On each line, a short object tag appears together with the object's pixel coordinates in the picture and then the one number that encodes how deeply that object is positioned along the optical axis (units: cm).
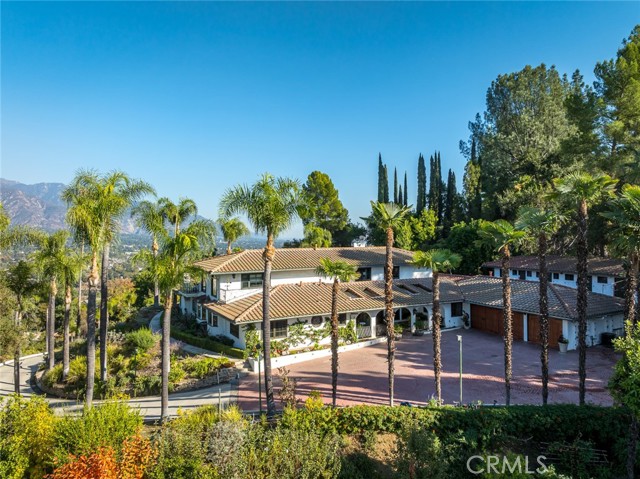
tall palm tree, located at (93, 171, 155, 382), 1590
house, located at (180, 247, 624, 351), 2506
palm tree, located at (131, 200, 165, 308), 1902
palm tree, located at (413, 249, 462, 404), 1558
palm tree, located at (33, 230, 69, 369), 2109
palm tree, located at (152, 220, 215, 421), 1459
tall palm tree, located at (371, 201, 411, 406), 1592
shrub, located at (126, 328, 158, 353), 2384
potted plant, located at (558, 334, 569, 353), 2388
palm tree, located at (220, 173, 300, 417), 1517
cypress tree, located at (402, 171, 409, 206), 7538
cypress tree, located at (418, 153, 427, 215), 6856
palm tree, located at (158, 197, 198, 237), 3384
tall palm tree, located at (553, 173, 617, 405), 1409
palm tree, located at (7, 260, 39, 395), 2106
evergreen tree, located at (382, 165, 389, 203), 7406
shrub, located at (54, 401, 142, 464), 975
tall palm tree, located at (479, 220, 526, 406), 1521
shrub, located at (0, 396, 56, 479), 946
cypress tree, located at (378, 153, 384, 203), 7406
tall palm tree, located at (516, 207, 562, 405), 1478
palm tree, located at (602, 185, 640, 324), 1359
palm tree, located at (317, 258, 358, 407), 1591
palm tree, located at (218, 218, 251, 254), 4017
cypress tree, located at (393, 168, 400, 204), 7531
